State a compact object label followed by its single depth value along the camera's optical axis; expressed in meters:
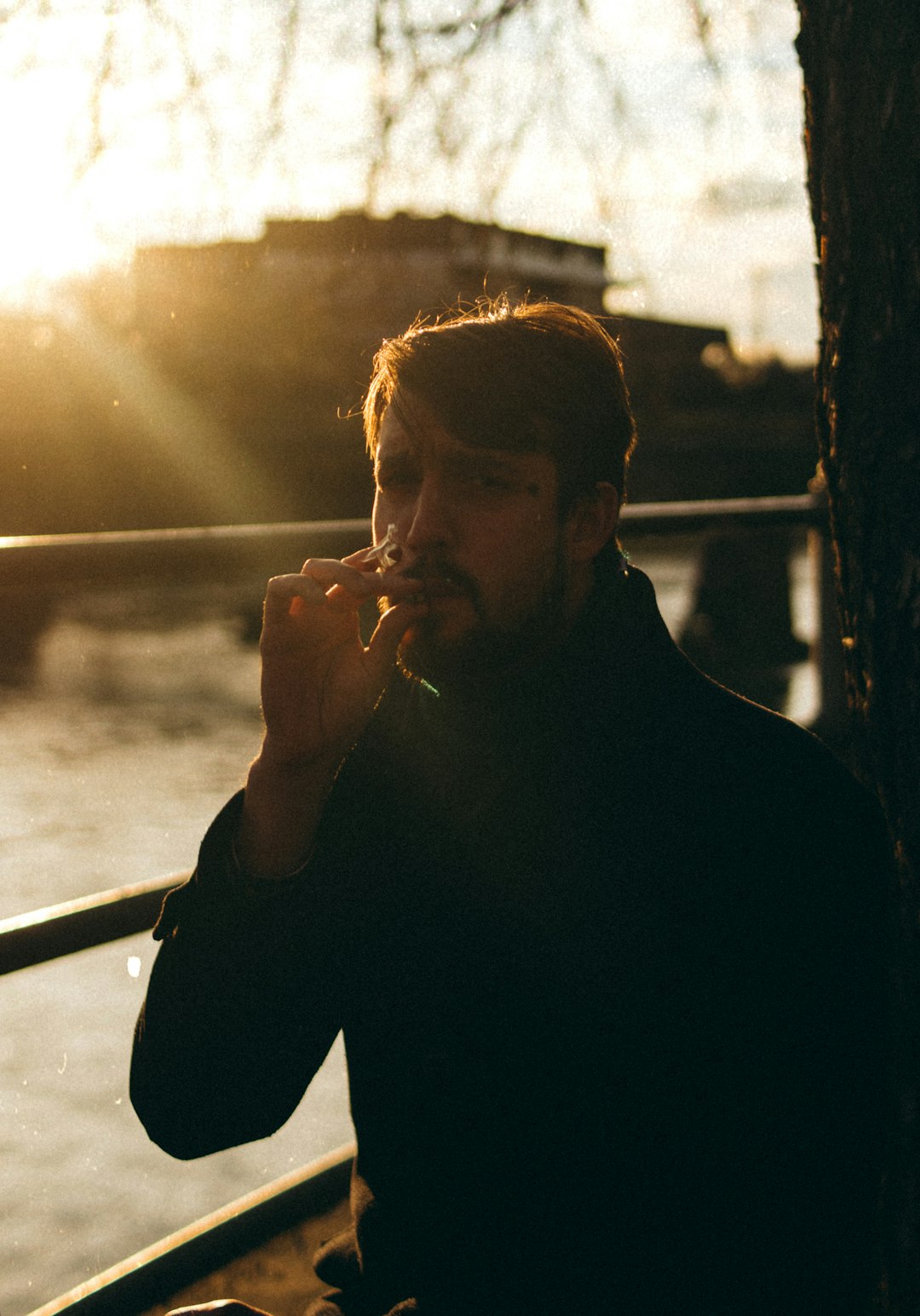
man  1.34
